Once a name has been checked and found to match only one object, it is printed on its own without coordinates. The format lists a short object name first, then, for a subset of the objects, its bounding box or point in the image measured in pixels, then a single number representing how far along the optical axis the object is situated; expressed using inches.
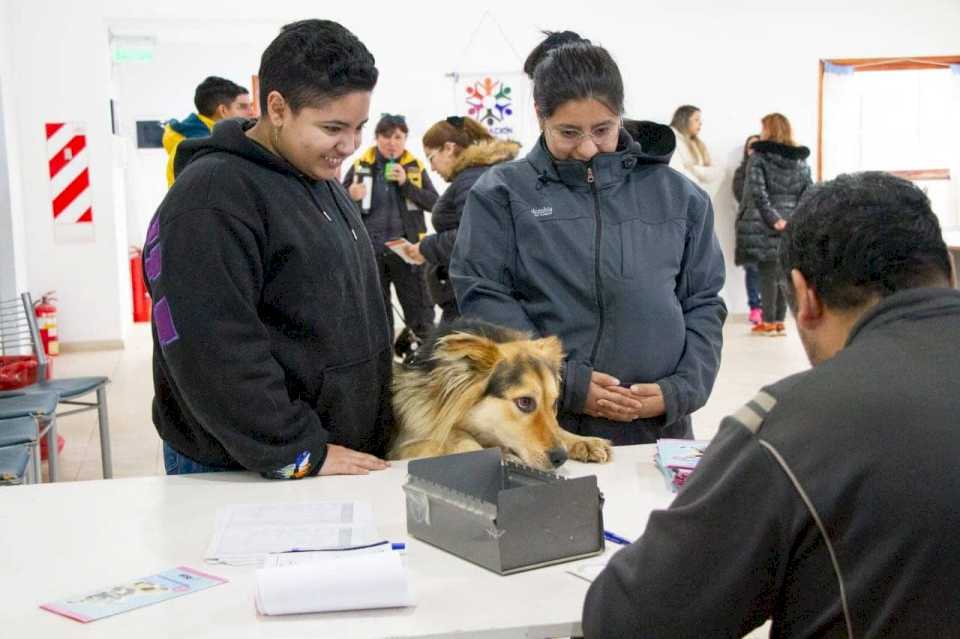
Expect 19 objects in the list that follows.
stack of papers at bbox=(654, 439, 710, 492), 82.7
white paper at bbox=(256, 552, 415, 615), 59.7
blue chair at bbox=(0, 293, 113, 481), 184.5
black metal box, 64.7
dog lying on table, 93.4
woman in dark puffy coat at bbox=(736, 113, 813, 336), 344.2
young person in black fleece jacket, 77.6
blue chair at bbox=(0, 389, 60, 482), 159.8
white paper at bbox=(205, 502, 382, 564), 69.9
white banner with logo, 351.9
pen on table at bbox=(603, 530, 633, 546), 71.2
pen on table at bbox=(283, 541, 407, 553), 70.1
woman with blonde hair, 356.5
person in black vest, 272.8
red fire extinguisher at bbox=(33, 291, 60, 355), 309.7
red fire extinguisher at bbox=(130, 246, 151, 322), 404.5
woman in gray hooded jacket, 94.0
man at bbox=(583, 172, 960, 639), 43.4
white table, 58.7
